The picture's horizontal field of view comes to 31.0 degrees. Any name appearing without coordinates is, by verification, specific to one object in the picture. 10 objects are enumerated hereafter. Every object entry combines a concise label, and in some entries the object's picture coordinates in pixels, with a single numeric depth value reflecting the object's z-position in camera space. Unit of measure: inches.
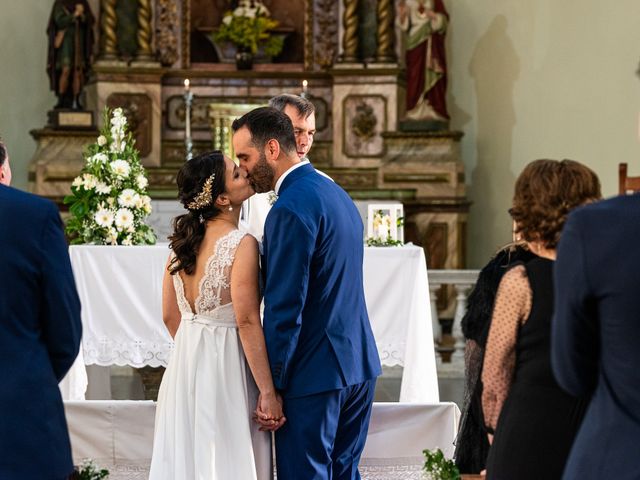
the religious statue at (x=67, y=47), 451.2
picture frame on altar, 260.5
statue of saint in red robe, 454.3
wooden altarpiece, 452.8
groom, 136.2
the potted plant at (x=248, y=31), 466.6
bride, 143.8
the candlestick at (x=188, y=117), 342.9
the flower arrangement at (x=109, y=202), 253.1
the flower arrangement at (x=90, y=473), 153.7
